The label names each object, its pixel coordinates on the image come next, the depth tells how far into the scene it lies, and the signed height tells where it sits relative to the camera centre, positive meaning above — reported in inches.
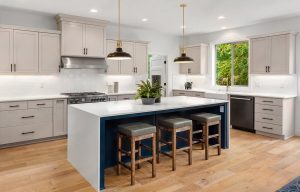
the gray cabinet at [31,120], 177.2 -24.9
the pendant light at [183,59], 172.2 +21.7
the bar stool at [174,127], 137.8 -23.0
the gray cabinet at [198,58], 286.8 +37.4
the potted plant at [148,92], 148.6 -2.0
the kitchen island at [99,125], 114.0 -19.5
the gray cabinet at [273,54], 208.5 +32.1
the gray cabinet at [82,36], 207.2 +47.7
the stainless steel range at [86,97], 204.4 -7.5
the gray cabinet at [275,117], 203.0 -24.4
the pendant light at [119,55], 142.3 +20.4
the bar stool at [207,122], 155.6 -21.9
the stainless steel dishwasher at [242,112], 225.1 -22.6
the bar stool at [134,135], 119.4 -24.1
